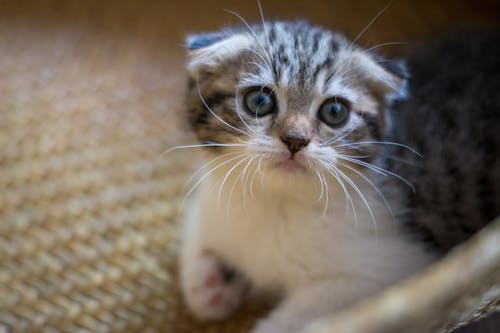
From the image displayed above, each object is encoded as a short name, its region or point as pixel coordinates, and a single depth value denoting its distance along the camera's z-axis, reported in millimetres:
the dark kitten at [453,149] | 304
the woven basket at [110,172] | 299
